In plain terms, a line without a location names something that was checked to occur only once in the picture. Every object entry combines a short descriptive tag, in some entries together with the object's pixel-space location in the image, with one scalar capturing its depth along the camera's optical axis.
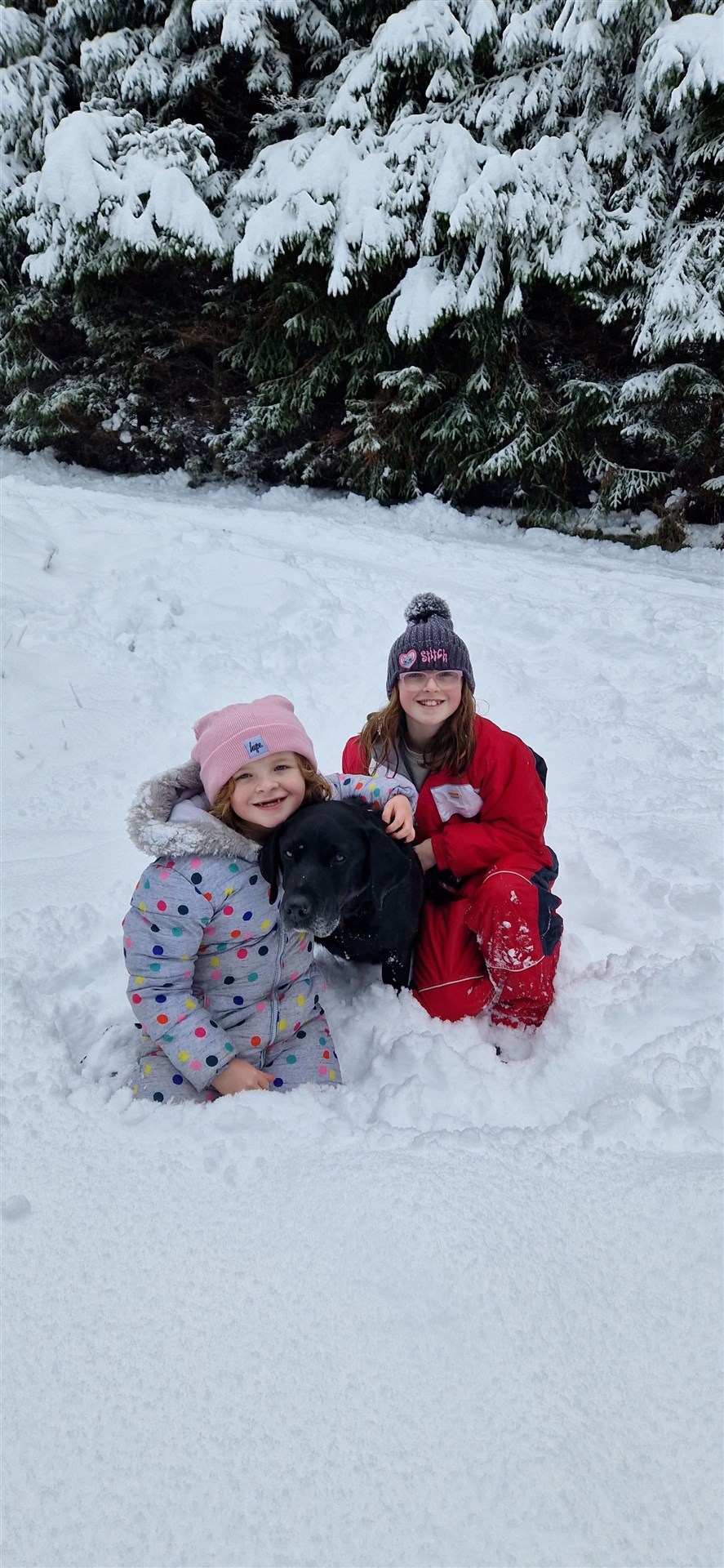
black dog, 2.00
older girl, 2.36
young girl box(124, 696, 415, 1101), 2.07
